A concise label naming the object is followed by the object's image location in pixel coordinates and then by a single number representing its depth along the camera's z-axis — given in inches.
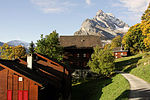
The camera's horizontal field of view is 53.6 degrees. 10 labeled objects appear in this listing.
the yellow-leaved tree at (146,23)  1421.5
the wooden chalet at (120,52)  3117.6
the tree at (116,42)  4320.9
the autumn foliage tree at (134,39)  2603.3
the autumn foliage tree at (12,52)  2367.6
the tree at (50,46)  1533.0
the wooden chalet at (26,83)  665.0
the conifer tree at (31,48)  2873.0
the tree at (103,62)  1270.9
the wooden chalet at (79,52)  1743.4
